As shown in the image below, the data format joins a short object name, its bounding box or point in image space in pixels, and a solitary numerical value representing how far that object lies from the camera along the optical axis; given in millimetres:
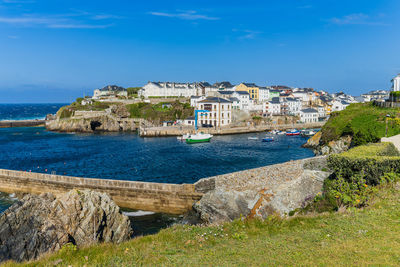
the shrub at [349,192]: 15023
